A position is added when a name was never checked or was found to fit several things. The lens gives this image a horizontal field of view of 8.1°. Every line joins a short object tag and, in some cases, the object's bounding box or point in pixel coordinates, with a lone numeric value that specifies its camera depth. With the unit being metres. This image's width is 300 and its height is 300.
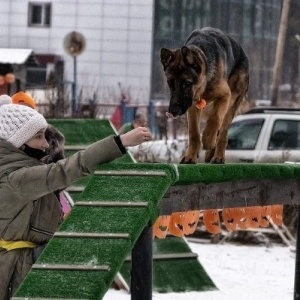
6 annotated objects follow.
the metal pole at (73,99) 38.22
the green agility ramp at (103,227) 9.05
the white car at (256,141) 28.01
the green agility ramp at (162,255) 18.42
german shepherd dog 11.56
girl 9.71
